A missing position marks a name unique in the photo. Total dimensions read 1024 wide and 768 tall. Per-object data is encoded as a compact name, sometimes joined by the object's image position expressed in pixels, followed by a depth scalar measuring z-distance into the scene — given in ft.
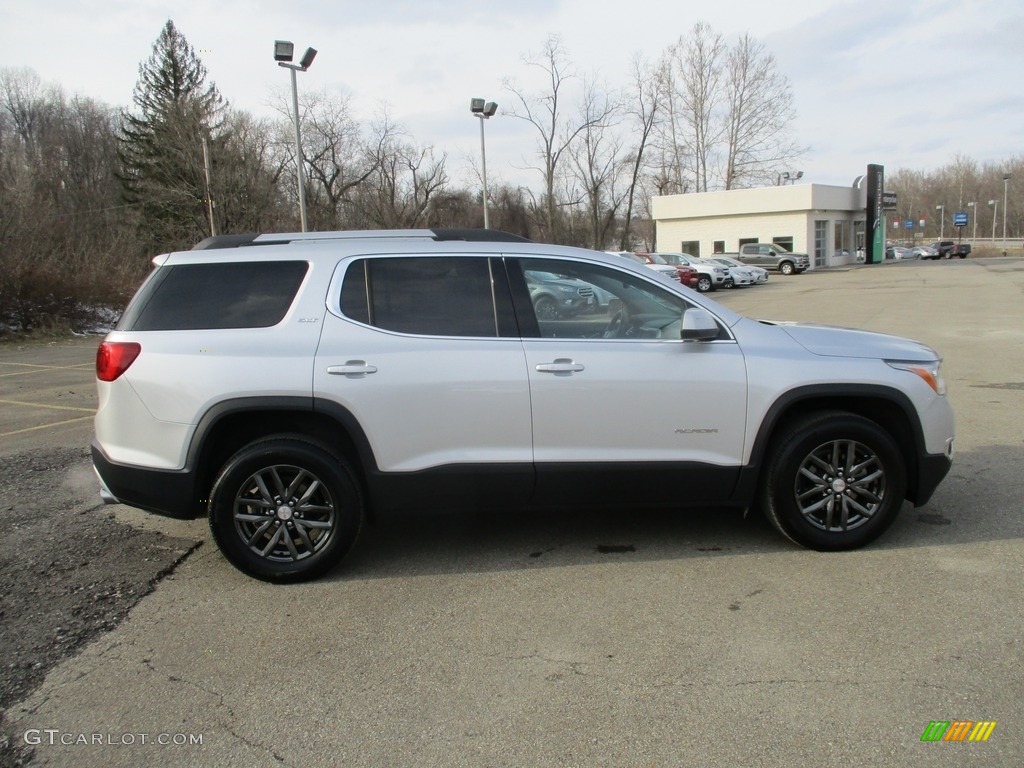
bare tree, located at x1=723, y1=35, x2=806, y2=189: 212.43
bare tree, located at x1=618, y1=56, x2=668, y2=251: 187.21
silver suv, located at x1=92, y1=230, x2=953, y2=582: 13.41
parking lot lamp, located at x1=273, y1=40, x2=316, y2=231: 58.65
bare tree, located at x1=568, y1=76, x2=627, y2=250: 179.11
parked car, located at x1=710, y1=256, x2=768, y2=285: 120.47
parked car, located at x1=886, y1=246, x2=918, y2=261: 215.96
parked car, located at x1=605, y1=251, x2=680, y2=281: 92.68
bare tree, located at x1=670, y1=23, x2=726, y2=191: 211.20
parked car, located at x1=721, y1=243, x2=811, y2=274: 148.97
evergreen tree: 94.94
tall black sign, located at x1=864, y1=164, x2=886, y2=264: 175.63
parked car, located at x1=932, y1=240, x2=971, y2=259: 217.56
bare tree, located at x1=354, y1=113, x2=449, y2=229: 159.43
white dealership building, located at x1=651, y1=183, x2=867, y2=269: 164.86
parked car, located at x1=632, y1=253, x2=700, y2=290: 100.83
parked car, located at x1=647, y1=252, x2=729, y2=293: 109.19
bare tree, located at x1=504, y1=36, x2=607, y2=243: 169.66
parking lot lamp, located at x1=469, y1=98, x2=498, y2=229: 90.79
